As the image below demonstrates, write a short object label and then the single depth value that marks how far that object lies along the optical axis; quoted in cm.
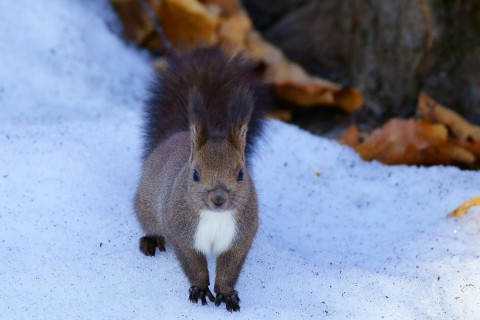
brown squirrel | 559
